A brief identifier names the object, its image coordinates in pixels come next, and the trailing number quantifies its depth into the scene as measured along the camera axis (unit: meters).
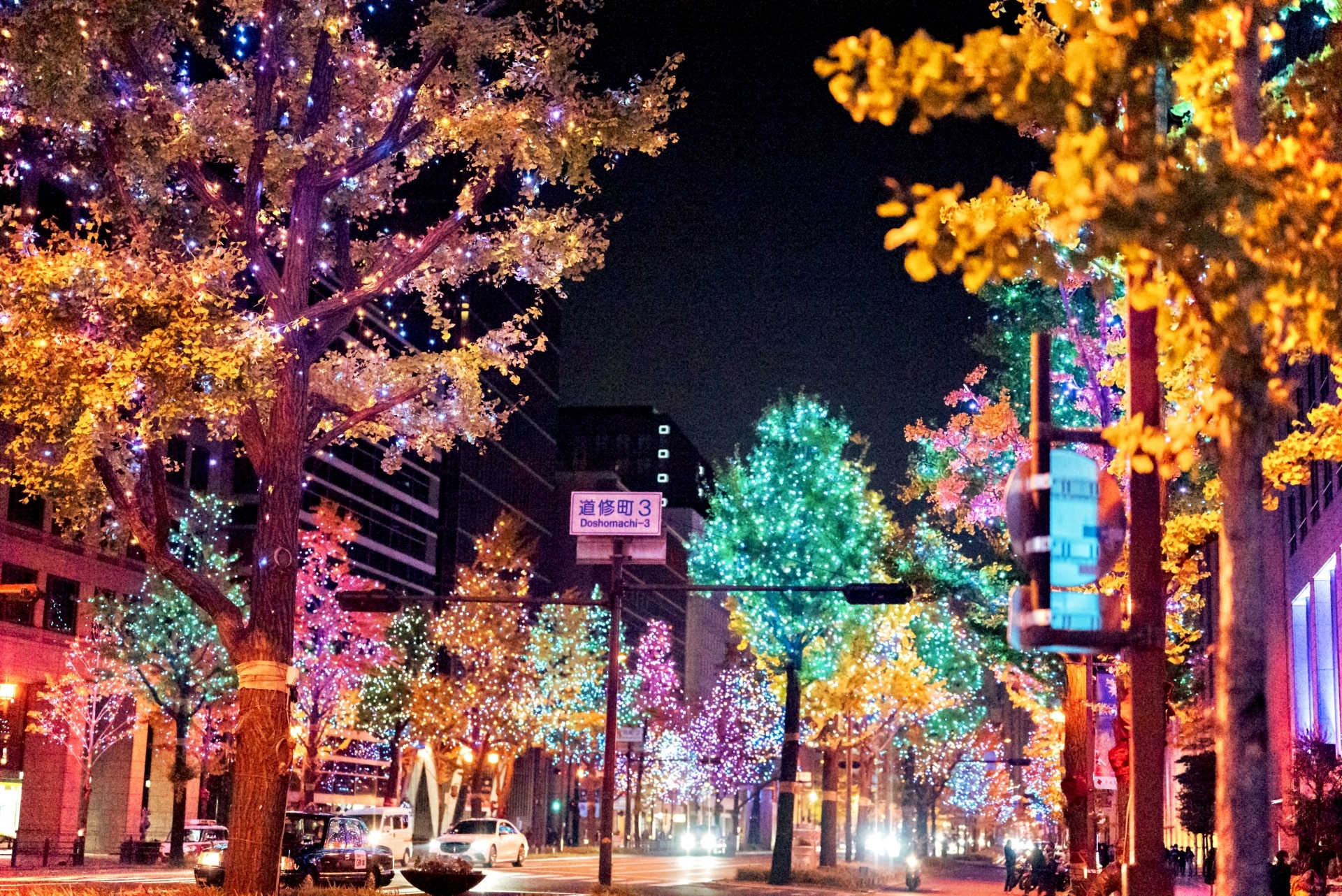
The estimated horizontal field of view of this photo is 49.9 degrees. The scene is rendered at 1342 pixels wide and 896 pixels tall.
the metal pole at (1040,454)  5.90
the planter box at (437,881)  19.02
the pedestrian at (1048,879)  37.22
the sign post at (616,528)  28.66
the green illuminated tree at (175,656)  43.00
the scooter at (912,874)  42.03
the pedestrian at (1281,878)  19.28
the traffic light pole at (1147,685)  5.89
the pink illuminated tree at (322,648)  50.66
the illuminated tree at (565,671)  63.75
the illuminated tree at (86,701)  46.00
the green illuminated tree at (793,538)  40.12
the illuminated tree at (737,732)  63.62
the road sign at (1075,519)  6.00
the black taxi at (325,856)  30.80
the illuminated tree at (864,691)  44.44
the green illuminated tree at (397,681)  59.38
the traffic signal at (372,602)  27.11
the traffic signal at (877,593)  25.19
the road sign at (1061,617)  5.90
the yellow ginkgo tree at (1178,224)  5.75
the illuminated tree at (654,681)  84.44
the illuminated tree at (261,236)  14.80
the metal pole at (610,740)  27.11
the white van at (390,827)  38.34
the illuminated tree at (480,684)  59.81
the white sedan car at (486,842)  45.56
